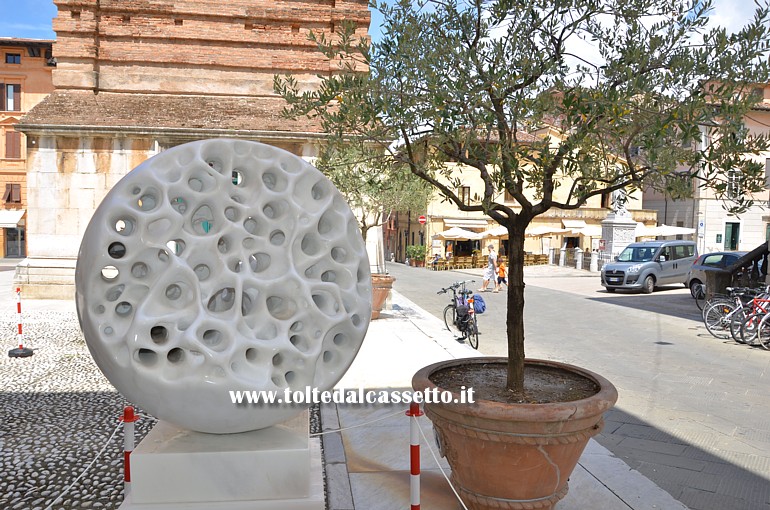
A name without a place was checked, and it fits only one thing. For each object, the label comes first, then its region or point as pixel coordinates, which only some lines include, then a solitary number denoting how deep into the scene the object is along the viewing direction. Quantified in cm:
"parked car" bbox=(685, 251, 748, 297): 1766
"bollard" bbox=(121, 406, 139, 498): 367
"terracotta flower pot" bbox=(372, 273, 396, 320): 1245
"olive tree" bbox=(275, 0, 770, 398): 359
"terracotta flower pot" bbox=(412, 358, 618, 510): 345
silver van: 2058
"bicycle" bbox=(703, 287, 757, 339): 1182
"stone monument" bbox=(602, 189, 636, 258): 2914
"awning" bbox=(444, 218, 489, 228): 4103
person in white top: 2067
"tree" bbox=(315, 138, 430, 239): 1213
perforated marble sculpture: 335
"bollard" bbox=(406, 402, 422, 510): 345
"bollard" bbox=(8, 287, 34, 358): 880
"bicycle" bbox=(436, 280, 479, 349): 1045
